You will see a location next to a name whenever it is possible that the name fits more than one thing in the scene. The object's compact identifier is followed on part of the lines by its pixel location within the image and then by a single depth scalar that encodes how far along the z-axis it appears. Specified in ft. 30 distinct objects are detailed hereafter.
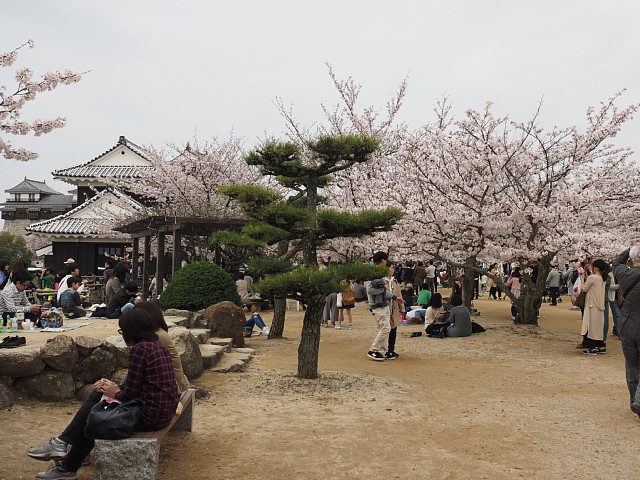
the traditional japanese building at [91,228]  84.69
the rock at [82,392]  20.93
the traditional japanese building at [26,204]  178.70
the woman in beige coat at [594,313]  31.55
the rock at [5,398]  19.07
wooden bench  12.14
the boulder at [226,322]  34.53
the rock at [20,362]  19.53
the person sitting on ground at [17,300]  29.55
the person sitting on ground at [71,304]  37.60
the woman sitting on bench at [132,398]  12.92
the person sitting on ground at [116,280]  40.42
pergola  46.57
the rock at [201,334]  30.25
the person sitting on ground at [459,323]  40.60
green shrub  38.40
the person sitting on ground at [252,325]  41.14
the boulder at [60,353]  20.29
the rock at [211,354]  26.58
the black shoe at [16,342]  21.03
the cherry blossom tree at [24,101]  24.26
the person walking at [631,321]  19.62
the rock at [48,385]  20.25
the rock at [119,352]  21.47
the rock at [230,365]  26.58
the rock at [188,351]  23.62
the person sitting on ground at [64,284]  40.47
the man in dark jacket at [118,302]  34.12
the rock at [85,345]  21.18
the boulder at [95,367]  21.17
